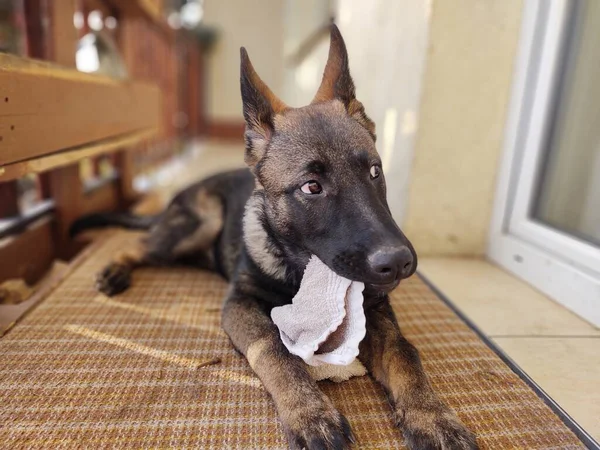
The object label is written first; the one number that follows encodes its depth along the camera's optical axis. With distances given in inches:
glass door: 25.2
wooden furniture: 21.3
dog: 14.3
